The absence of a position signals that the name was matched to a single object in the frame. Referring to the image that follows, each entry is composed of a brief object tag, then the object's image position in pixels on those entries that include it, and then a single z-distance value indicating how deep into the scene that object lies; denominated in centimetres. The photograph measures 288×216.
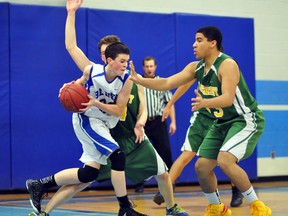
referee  1388
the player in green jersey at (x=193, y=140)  1123
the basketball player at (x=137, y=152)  931
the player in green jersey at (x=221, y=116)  871
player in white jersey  861
